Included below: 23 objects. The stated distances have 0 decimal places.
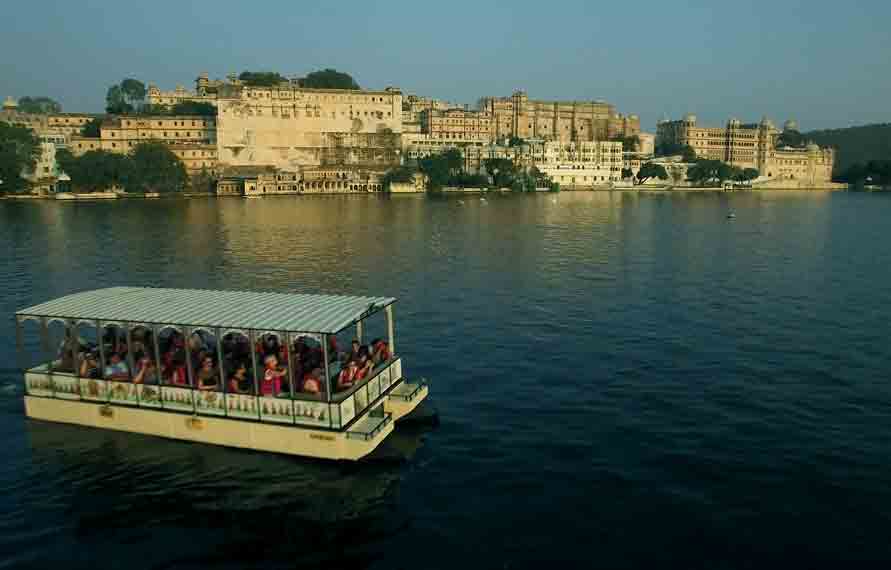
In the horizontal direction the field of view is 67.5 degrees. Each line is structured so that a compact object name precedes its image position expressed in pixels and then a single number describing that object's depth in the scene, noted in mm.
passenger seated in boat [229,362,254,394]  12195
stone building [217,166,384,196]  110812
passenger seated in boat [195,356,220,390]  12346
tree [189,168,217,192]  111688
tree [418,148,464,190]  120500
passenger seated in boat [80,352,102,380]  13242
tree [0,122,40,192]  92375
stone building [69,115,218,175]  113312
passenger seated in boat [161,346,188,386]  12664
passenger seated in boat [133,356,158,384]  12766
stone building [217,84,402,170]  119312
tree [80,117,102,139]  120500
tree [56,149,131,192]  97688
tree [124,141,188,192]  100375
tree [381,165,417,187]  118088
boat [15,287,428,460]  11836
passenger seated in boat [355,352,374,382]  12547
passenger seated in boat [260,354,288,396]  11984
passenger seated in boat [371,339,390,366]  13375
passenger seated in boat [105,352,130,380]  12984
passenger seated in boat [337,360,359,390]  12273
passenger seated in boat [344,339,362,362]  12833
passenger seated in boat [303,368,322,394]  11898
